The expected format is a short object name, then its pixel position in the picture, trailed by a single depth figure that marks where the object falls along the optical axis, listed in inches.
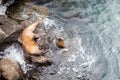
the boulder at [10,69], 207.6
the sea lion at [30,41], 234.8
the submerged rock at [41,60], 229.1
